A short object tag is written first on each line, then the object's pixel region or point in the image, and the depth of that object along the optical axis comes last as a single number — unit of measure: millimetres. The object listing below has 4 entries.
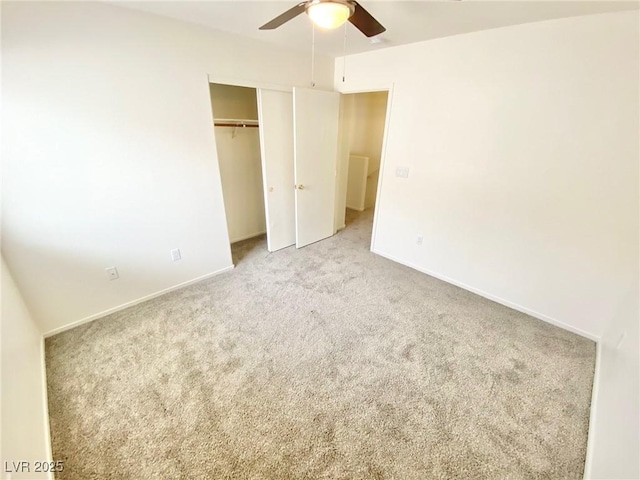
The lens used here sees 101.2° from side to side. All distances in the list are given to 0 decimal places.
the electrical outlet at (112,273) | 2223
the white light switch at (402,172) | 2902
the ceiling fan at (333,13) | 1304
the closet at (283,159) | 2939
